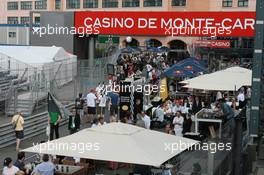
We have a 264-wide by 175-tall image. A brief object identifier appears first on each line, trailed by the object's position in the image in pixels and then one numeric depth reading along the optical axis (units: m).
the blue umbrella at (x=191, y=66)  26.56
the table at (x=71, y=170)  12.18
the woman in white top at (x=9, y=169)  10.72
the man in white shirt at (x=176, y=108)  20.54
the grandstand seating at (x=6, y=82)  20.58
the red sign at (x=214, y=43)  44.88
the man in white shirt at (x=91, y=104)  22.11
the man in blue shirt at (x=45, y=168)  10.96
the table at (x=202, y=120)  17.75
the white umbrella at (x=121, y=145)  9.40
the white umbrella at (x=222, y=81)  20.00
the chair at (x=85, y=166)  13.23
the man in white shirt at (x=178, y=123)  16.84
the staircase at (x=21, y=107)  20.59
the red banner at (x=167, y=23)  32.44
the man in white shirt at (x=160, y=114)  20.41
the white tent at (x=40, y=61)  26.00
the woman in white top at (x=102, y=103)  22.64
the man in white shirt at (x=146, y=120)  16.98
